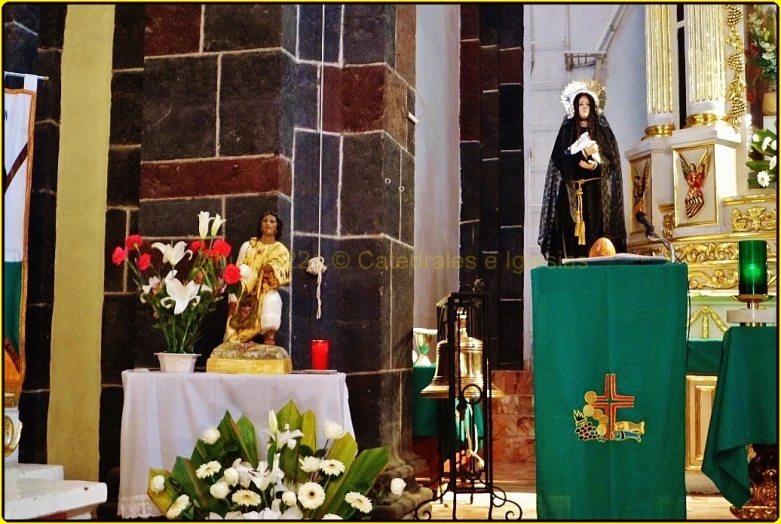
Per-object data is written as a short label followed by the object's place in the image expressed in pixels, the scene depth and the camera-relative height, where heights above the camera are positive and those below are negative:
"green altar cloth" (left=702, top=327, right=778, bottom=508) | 3.75 -0.40
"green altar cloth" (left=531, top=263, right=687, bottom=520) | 3.60 -0.33
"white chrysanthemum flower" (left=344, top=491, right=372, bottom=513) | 3.28 -0.70
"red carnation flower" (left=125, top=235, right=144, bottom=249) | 3.91 +0.27
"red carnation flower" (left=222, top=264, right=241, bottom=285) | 3.68 +0.13
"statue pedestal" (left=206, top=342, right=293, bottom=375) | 3.81 -0.22
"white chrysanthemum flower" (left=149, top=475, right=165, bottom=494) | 3.29 -0.64
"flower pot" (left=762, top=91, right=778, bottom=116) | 6.49 +1.47
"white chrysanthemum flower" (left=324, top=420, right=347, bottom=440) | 3.38 -0.45
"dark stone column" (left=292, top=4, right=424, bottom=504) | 4.49 +0.42
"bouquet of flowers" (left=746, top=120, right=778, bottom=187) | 6.00 +1.02
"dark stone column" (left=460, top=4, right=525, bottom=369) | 7.18 +1.13
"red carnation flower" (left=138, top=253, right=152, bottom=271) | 3.80 +0.19
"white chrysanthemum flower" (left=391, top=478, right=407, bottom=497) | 3.46 -0.68
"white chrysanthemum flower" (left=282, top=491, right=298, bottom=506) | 3.27 -0.68
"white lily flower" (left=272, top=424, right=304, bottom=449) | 3.33 -0.48
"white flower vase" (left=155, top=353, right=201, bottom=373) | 3.82 -0.24
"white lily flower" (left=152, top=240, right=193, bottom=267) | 3.85 +0.23
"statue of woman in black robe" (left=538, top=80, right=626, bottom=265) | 6.48 +0.84
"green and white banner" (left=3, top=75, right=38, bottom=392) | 4.43 +0.47
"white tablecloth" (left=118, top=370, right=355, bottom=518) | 3.67 -0.41
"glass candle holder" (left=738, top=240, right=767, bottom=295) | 3.95 +0.18
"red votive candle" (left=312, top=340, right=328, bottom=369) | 4.09 -0.21
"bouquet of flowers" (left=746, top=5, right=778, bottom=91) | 6.44 +1.88
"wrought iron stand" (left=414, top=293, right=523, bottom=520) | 4.27 -0.44
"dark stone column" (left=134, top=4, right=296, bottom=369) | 4.31 +0.86
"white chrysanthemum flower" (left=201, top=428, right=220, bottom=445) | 3.41 -0.48
